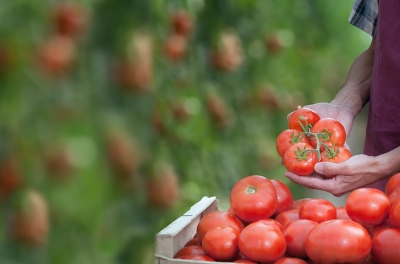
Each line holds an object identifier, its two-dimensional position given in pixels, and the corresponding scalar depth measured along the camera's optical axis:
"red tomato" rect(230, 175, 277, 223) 1.79
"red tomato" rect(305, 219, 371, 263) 1.64
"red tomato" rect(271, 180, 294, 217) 1.87
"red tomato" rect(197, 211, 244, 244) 1.78
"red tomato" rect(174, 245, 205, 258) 1.74
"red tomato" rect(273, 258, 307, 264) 1.68
